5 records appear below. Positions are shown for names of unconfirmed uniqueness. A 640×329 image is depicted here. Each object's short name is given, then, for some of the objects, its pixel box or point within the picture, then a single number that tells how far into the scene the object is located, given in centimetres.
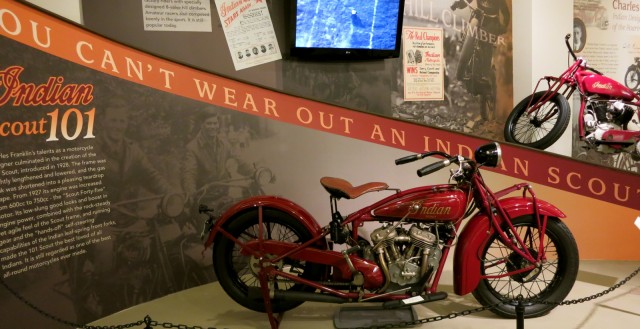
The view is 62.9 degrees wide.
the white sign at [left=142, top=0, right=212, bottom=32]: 374
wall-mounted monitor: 422
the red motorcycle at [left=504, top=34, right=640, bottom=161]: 446
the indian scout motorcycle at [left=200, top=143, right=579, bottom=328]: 317
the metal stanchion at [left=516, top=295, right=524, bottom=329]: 263
